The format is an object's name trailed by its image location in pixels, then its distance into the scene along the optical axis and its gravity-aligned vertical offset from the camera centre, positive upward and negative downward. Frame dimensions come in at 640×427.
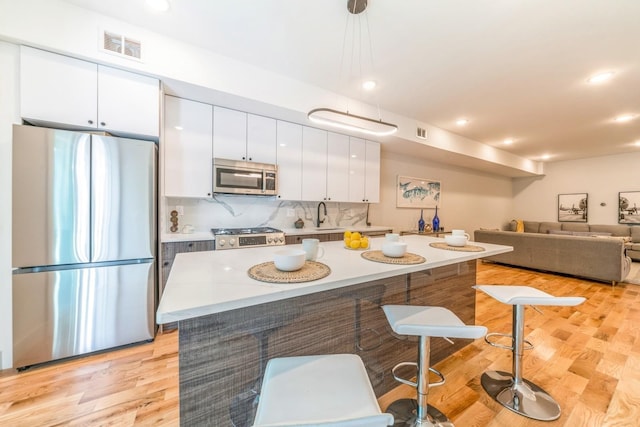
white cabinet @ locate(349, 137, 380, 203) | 3.79 +0.67
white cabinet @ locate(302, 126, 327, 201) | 3.35 +0.68
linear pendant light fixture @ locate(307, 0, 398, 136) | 1.71 +0.74
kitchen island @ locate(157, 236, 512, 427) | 0.91 -0.51
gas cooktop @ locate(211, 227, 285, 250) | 2.53 -0.28
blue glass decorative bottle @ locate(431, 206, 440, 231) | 5.10 -0.21
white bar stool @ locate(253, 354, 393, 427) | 0.67 -0.58
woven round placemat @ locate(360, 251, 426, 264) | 1.35 -0.27
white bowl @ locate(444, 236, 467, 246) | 1.87 -0.21
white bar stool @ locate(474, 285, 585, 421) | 1.43 -1.14
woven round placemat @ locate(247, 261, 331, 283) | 1.00 -0.27
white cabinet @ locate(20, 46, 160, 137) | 1.76 +0.91
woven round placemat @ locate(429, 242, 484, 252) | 1.74 -0.26
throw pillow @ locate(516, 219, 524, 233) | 6.99 -0.35
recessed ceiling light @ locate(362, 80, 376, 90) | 2.74 +1.47
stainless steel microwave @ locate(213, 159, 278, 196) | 2.75 +0.40
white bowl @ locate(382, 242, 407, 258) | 1.42 -0.21
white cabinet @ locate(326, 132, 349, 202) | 3.56 +0.67
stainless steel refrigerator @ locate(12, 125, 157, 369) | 1.75 -0.25
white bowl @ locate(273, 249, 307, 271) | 1.10 -0.22
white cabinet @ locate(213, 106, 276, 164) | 2.77 +0.90
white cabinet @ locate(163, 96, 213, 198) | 2.54 +0.68
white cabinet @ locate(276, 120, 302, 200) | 3.16 +0.69
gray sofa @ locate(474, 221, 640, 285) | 3.74 -0.66
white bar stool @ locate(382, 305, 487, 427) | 1.09 -0.54
